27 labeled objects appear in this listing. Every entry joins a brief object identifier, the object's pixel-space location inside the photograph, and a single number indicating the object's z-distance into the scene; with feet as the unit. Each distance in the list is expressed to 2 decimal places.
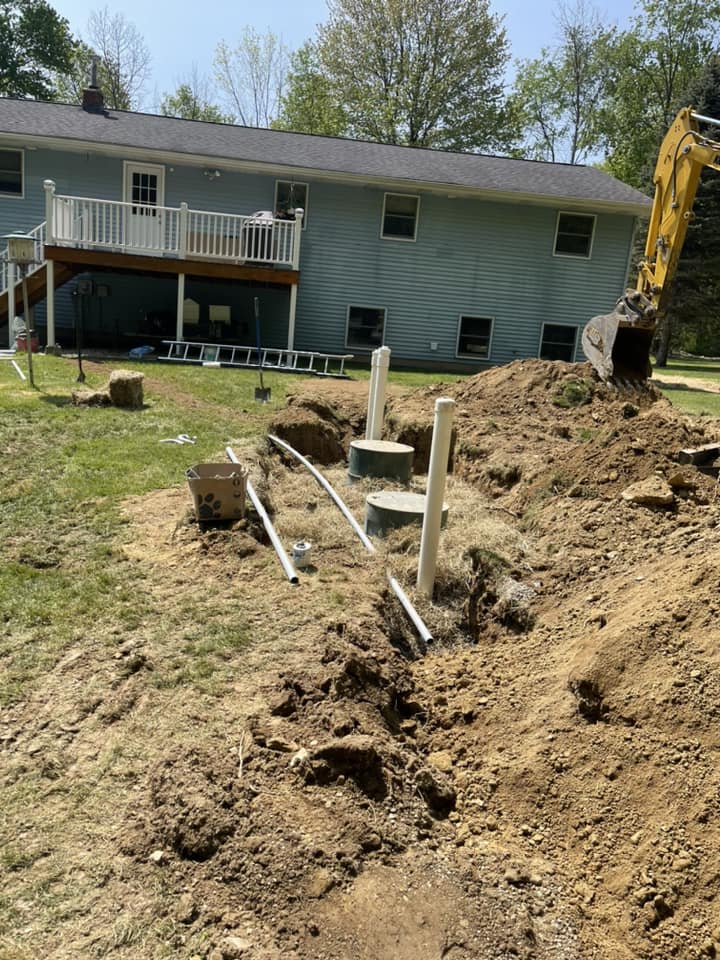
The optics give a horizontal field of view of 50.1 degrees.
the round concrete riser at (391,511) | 20.65
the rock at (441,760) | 11.69
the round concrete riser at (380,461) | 25.82
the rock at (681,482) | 20.24
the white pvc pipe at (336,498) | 19.56
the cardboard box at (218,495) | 18.06
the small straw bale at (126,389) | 32.12
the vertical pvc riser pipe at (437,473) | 16.47
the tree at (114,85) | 137.90
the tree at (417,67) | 110.22
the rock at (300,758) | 10.28
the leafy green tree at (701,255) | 79.15
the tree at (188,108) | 144.87
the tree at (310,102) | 116.57
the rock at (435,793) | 10.79
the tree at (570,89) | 137.59
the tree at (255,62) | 142.61
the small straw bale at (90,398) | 31.91
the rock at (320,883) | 8.55
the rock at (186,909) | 8.20
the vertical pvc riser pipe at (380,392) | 27.12
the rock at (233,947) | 7.81
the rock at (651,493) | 19.31
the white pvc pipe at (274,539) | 15.96
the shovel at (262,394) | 37.65
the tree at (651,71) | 118.11
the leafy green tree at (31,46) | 125.29
